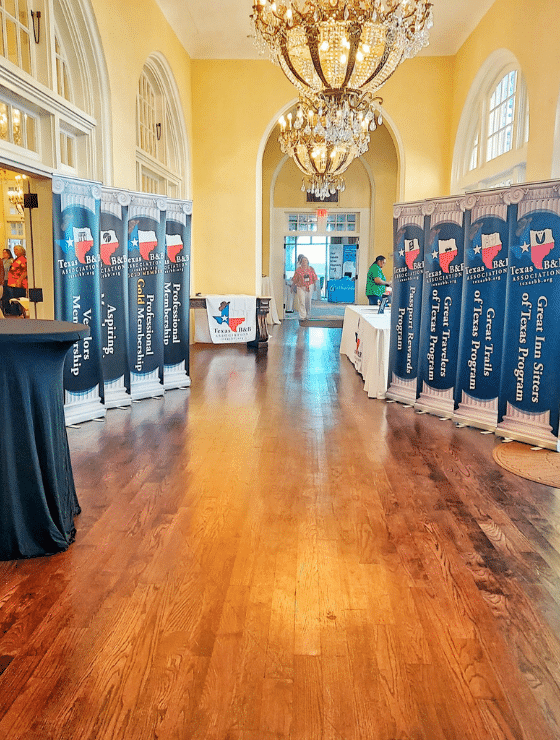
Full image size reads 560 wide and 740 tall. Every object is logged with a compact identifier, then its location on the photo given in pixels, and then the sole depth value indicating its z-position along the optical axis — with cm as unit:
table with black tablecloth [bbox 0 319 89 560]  264
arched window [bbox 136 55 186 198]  846
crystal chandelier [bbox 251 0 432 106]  475
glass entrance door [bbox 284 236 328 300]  1655
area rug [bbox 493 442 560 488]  399
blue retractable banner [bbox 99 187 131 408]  552
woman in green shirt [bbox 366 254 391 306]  1038
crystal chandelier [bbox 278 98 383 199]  700
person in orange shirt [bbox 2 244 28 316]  904
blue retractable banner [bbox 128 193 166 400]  590
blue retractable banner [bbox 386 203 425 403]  588
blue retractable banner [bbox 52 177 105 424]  493
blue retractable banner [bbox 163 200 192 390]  639
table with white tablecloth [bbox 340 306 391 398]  639
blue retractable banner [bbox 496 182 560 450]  459
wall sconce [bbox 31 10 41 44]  523
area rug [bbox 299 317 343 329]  1433
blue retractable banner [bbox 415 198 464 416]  542
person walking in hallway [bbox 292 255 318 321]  1579
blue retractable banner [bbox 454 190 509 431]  498
